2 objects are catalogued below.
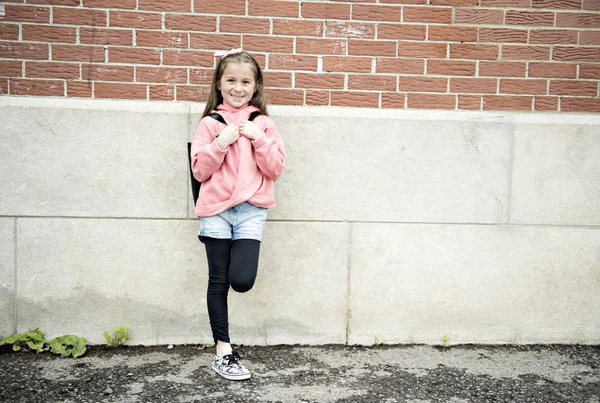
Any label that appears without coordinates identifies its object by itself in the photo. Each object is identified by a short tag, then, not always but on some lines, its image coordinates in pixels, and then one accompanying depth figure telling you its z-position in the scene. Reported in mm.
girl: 3074
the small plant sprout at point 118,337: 3623
